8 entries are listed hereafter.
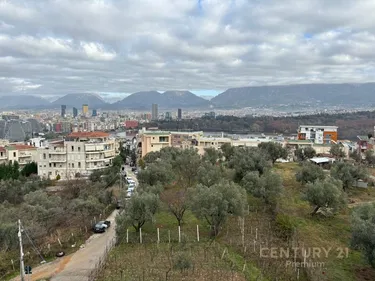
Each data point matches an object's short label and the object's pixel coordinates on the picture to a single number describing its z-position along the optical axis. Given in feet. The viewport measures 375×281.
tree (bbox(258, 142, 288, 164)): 151.33
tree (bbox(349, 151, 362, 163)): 166.15
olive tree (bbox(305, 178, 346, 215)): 74.38
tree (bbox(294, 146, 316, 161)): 174.09
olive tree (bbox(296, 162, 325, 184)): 98.84
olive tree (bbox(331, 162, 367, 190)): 100.31
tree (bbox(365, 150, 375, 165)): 157.48
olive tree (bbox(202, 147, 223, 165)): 144.18
